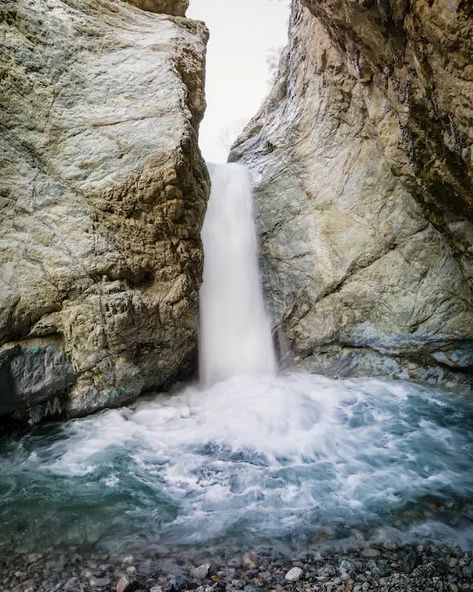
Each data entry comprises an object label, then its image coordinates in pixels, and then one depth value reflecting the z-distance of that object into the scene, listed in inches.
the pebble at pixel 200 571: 135.5
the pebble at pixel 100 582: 129.6
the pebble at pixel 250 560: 141.6
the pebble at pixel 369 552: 145.9
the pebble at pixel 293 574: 133.8
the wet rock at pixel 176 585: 128.0
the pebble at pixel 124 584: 126.2
